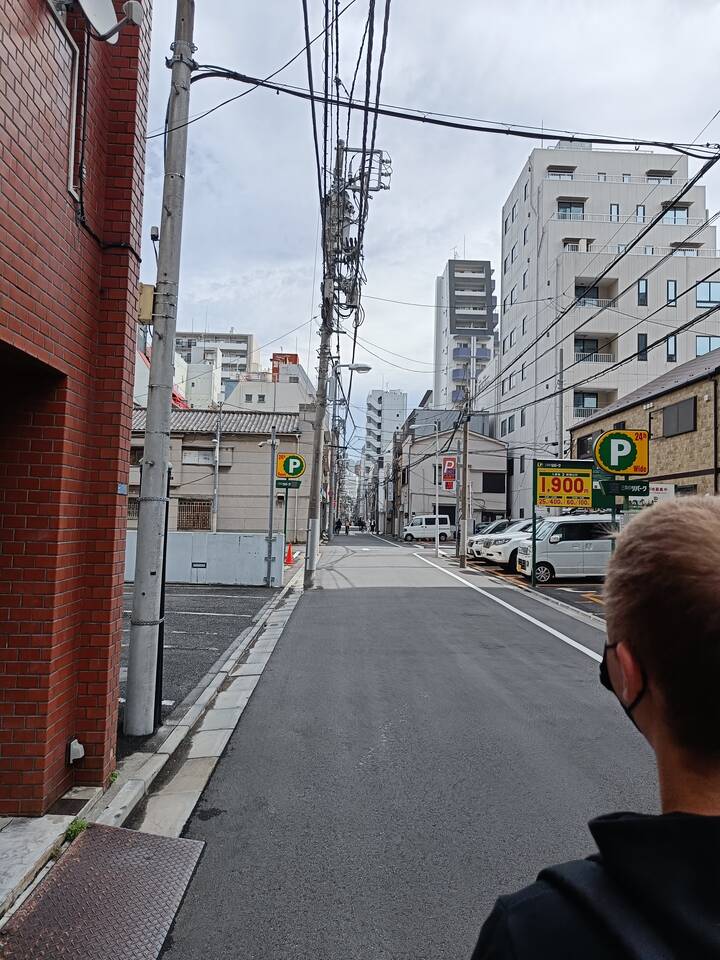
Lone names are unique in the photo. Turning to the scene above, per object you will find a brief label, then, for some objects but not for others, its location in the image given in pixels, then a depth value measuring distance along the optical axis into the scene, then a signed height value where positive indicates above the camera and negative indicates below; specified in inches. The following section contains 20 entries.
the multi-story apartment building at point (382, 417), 4682.6 +704.4
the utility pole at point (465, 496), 973.8 +39.3
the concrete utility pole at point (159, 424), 226.5 +30.0
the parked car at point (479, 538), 1039.6 -25.9
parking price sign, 732.7 +42.8
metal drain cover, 116.6 -73.2
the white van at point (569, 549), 776.9 -28.1
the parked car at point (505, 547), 912.3 -33.6
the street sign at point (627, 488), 567.2 +31.4
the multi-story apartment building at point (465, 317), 3349.7 +1028.2
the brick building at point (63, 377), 141.4 +31.3
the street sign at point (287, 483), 685.3 +32.2
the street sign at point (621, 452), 607.8 +64.8
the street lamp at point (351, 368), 866.1 +189.9
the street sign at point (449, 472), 1208.2 +84.6
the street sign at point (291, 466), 703.7 +50.8
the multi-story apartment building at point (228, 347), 3115.2 +798.3
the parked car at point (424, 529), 2097.7 -28.9
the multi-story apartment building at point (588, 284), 1630.2 +600.4
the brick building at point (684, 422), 790.4 +133.2
